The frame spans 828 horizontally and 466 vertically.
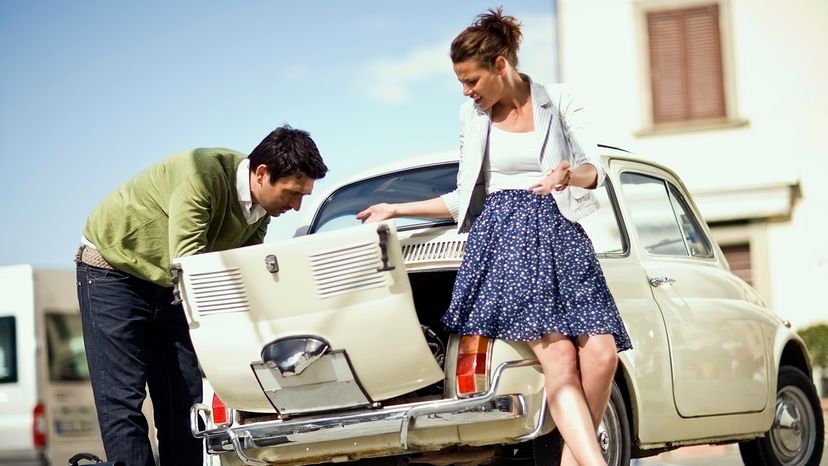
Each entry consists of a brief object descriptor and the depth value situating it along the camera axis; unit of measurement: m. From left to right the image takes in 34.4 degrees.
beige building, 18.84
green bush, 16.78
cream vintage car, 4.86
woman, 4.87
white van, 14.16
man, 5.14
